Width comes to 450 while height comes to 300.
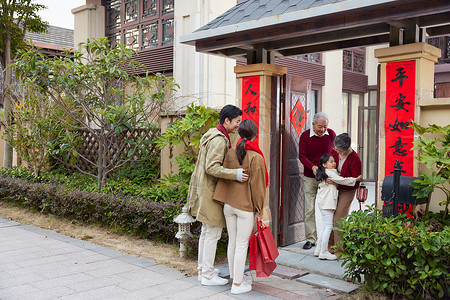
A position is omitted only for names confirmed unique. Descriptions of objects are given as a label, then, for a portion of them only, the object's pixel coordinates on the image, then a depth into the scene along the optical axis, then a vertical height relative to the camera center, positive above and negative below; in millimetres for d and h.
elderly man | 6340 -273
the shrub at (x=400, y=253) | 3840 -1013
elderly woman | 5766 -402
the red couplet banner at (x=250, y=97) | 6256 +545
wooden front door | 6465 -324
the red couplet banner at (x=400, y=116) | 4672 +233
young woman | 4703 -595
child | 5824 -776
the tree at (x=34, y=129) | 10289 +138
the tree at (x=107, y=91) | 8398 +864
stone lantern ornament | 5840 -1176
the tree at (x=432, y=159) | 4051 -180
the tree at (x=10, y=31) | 11703 +2747
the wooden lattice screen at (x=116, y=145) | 9102 -201
